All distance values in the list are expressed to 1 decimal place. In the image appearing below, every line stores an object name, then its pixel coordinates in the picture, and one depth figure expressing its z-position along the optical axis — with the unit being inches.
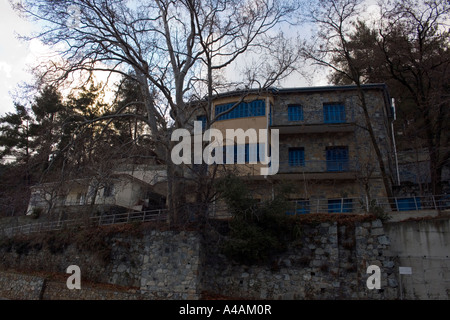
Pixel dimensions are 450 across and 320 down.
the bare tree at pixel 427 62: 705.0
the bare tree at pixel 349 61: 745.6
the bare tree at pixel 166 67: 594.2
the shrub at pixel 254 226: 540.1
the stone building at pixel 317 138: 819.4
